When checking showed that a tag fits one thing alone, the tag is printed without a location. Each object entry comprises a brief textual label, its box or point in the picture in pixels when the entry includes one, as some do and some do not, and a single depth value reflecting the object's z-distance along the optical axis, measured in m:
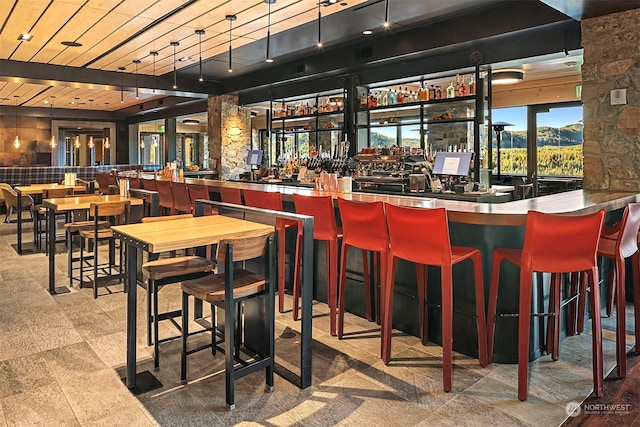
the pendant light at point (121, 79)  9.05
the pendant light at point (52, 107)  13.19
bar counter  2.81
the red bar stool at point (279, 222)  3.85
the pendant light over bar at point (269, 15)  5.05
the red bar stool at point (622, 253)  2.75
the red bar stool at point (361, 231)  3.01
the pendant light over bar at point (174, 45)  6.83
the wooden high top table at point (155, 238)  2.35
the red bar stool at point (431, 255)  2.58
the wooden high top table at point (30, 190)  6.40
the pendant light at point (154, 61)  7.44
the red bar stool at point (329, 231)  3.42
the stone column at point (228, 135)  10.45
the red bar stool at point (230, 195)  4.67
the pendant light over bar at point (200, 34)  6.22
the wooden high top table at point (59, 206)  4.45
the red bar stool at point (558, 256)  2.44
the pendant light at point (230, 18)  5.59
